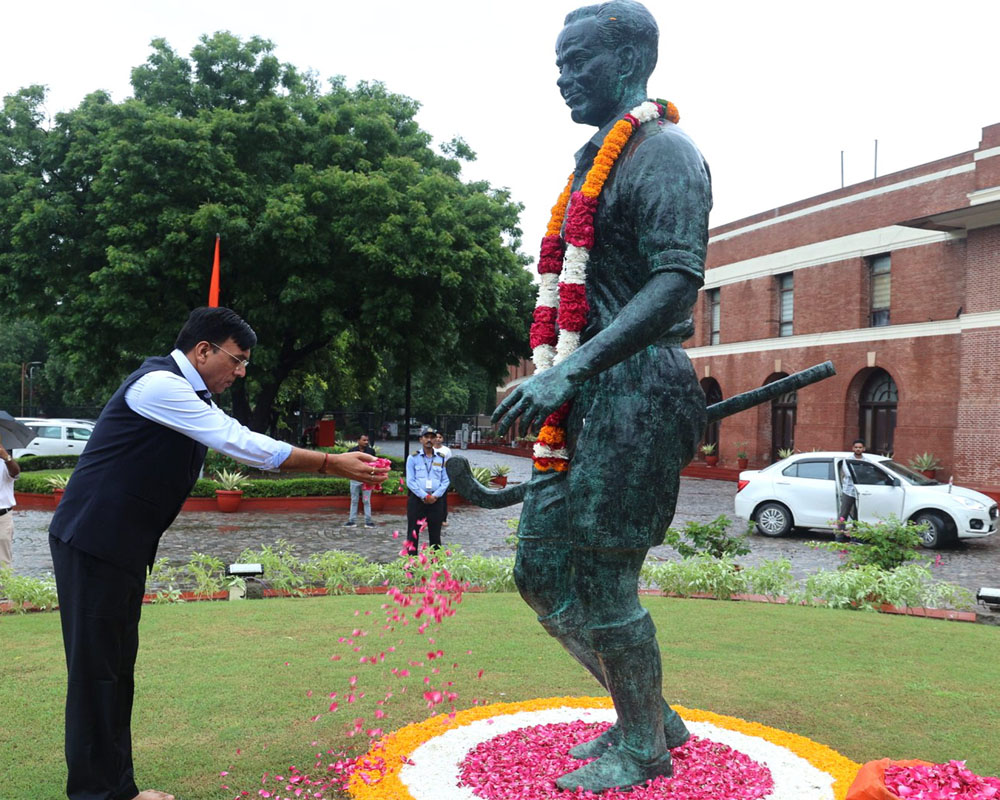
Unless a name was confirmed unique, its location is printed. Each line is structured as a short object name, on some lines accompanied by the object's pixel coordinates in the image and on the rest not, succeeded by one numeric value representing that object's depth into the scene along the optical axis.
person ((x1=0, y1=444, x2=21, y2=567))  8.42
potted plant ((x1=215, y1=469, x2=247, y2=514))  18.42
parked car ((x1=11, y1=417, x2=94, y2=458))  27.41
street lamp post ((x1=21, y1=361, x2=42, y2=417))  55.25
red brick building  22.75
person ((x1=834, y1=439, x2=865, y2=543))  13.90
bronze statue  3.05
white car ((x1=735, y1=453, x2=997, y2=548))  13.95
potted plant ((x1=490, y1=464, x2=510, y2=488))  22.55
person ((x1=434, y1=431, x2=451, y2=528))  11.05
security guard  11.41
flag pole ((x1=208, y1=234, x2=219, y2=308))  15.60
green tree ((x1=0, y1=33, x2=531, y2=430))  20.19
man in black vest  3.25
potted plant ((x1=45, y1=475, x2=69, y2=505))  18.55
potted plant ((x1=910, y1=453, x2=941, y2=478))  23.81
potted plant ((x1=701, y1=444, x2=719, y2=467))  32.22
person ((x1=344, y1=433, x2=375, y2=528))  16.27
